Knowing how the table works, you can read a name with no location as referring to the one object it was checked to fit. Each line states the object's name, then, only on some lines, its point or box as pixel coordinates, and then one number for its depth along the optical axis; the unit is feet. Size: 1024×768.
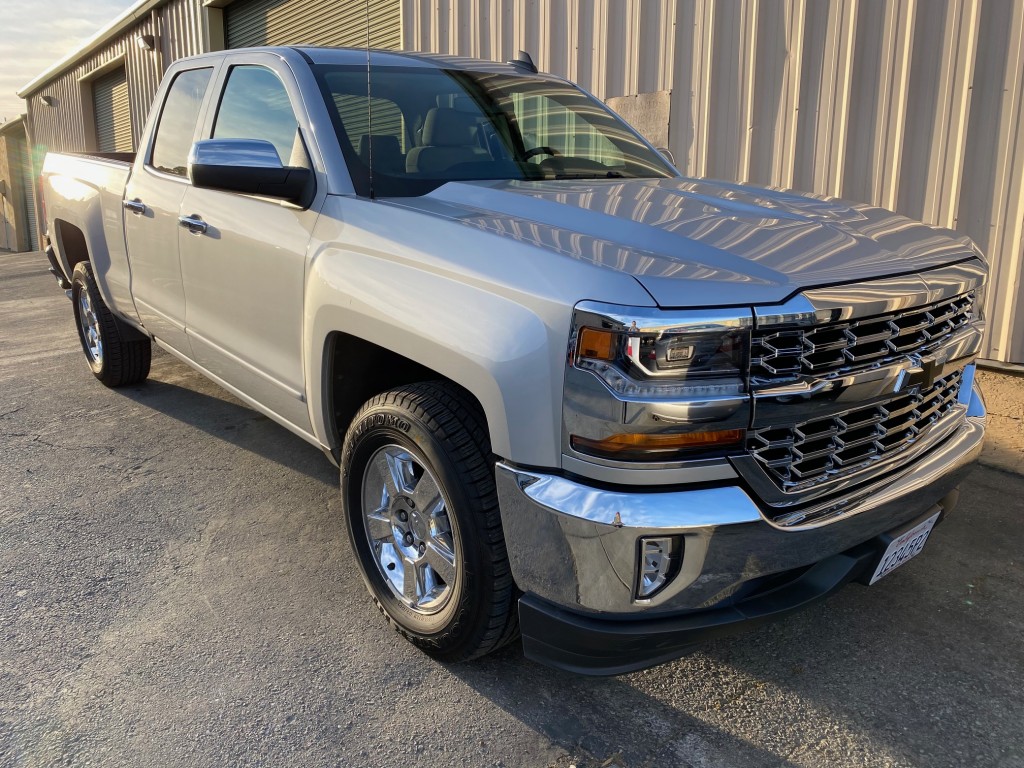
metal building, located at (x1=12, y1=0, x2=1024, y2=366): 14.97
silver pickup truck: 5.74
